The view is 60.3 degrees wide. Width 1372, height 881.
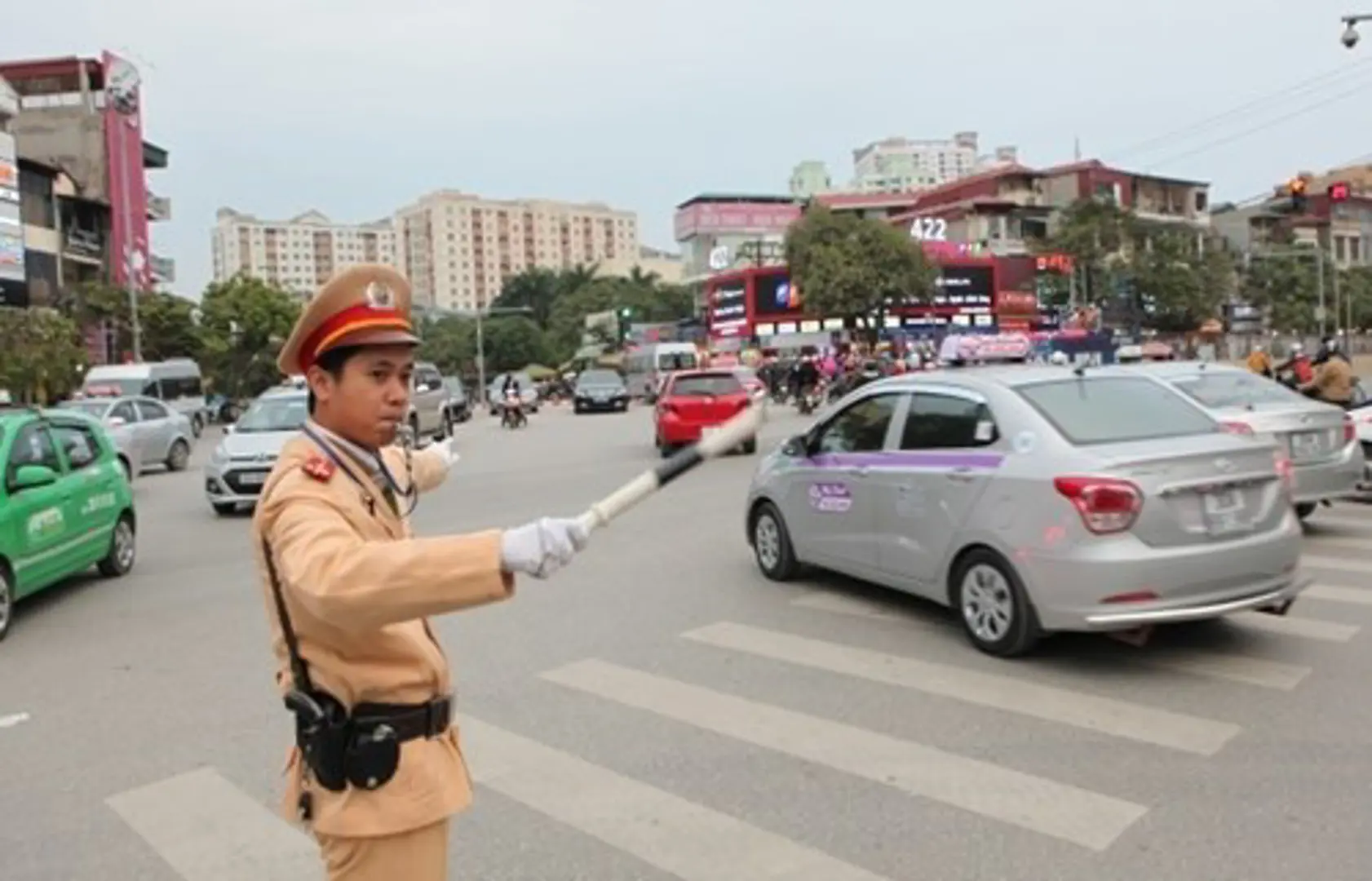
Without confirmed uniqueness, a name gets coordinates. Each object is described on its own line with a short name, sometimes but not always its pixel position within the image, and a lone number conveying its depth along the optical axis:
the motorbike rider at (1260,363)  21.69
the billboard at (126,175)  56.41
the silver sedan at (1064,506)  5.96
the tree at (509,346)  94.50
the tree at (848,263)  52.91
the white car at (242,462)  14.35
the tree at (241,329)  54.47
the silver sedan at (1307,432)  9.67
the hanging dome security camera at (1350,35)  19.15
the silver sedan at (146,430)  20.16
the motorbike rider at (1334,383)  13.52
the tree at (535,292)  110.31
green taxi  8.24
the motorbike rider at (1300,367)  15.64
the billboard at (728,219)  97.06
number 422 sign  70.81
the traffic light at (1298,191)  23.89
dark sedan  41.16
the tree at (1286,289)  75.06
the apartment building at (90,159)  52.97
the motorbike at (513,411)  33.75
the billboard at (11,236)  43.47
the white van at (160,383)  33.38
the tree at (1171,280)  63.28
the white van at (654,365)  49.19
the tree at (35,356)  32.75
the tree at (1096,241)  62.78
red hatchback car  19.53
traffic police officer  2.22
